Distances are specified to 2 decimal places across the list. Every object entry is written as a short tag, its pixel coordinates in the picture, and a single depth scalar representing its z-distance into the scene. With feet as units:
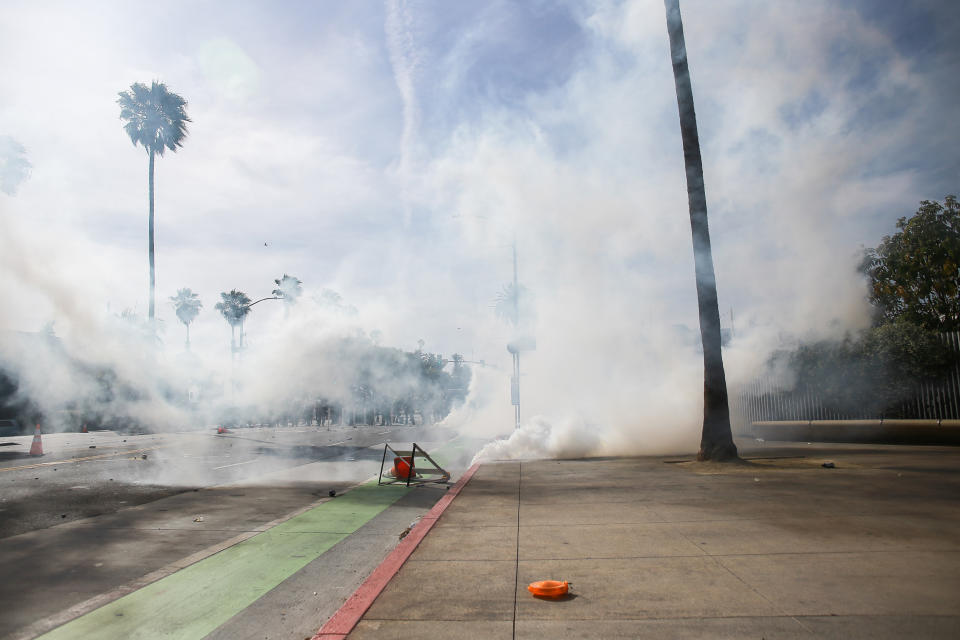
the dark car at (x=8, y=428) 87.85
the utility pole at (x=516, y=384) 79.36
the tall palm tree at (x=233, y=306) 201.16
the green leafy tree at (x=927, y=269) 76.95
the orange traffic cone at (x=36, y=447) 55.16
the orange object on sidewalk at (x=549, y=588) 14.11
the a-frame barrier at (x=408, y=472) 38.75
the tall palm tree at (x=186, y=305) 250.37
